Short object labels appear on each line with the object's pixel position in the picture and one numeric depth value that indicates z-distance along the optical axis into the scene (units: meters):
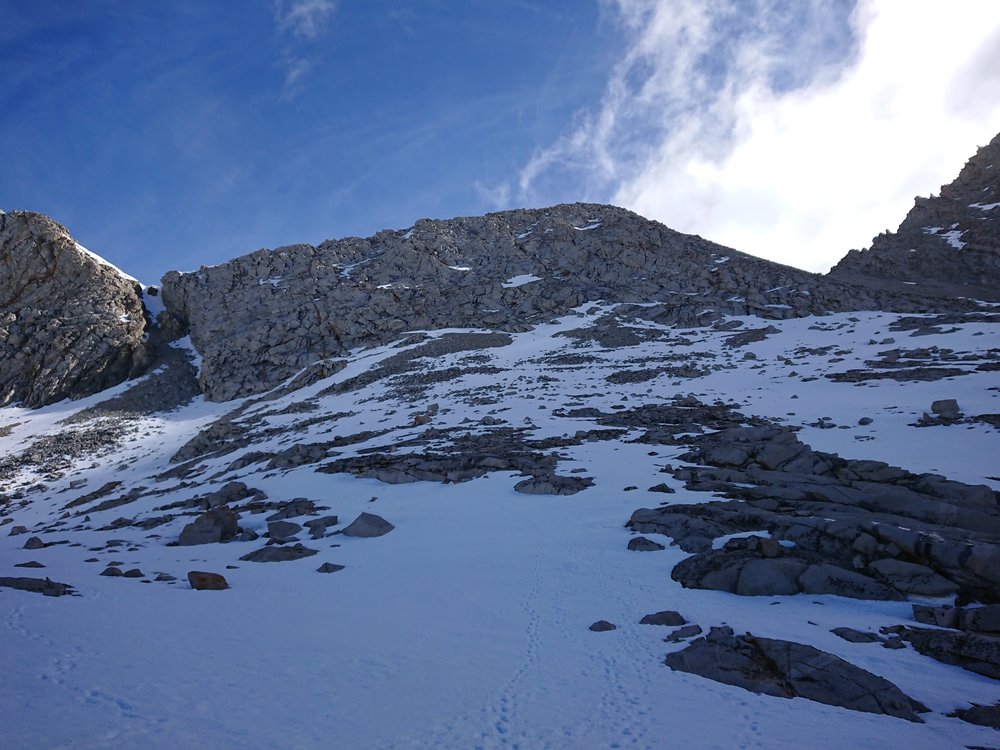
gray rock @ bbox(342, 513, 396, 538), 13.67
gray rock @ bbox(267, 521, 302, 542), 14.26
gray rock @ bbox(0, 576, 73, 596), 8.91
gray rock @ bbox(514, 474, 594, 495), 15.20
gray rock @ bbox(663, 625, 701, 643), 7.09
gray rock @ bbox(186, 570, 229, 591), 9.80
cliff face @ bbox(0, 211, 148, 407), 53.78
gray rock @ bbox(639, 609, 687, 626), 7.59
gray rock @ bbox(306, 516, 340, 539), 14.12
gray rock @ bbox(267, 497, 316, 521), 16.00
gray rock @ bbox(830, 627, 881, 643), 6.94
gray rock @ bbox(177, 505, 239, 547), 14.25
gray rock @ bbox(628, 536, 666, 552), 10.75
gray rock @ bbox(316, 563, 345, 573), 11.05
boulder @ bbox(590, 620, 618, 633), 7.55
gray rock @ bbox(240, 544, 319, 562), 12.19
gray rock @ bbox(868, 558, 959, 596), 8.13
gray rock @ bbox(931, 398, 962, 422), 18.06
